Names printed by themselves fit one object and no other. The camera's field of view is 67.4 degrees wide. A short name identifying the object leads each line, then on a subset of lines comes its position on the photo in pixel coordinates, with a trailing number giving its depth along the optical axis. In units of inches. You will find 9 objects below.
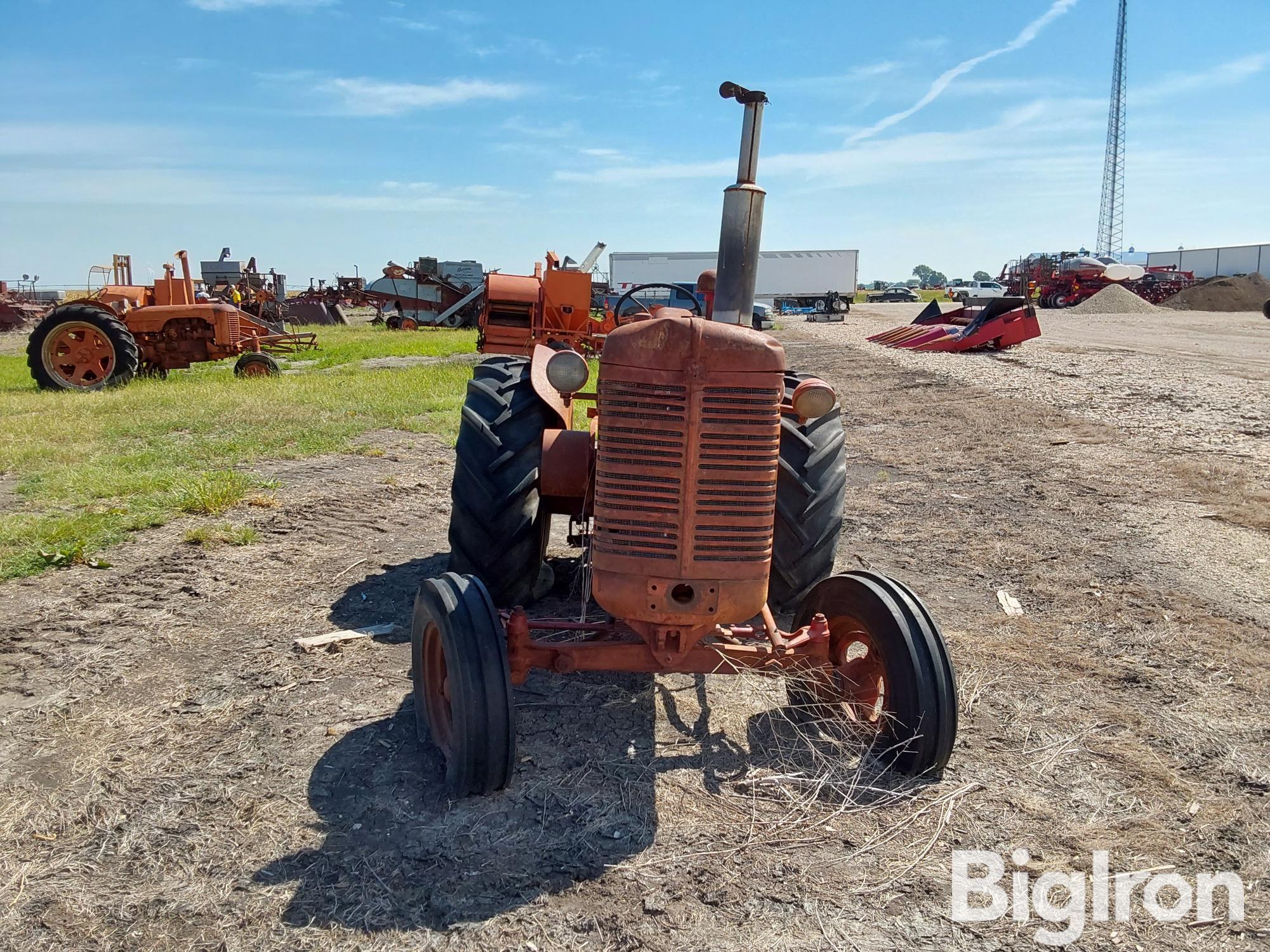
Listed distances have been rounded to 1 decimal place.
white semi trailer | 1934.1
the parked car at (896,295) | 2856.8
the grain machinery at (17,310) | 1261.1
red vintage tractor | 119.0
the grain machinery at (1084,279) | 1753.2
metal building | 2372.0
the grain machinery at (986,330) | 751.7
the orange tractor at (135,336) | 530.9
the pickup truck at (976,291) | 2183.8
